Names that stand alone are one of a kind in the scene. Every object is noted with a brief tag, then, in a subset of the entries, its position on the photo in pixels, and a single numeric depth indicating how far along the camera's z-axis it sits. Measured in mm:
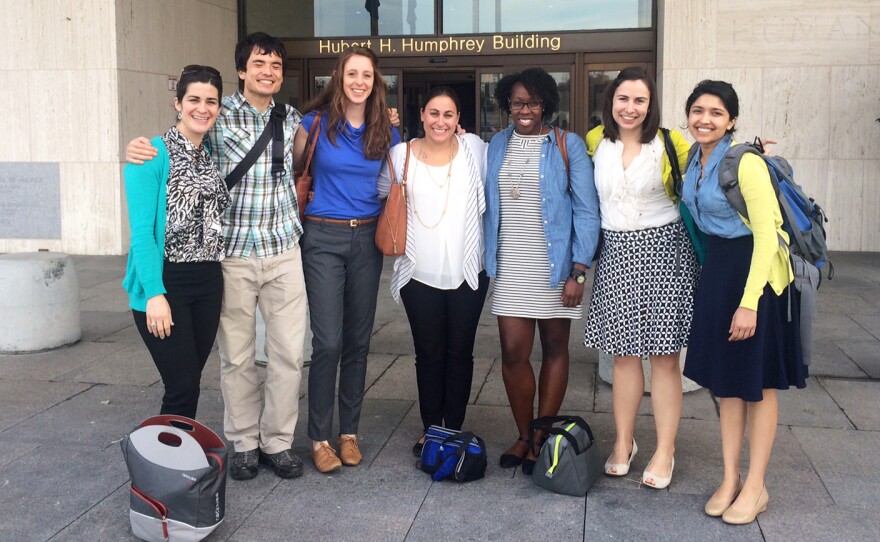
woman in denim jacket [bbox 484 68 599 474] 4227
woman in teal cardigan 3734
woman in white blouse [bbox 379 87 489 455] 4355
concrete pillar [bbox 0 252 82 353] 6898
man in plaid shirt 4137
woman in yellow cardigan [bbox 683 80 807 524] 3660
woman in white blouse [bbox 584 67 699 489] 4098
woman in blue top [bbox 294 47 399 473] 4258
